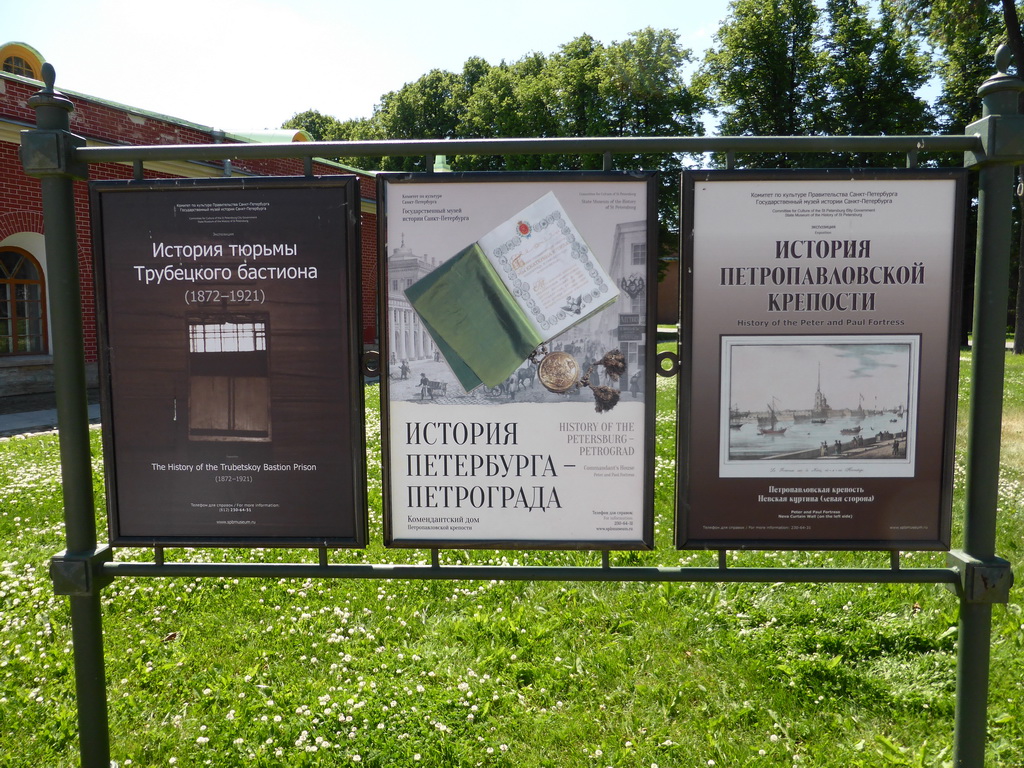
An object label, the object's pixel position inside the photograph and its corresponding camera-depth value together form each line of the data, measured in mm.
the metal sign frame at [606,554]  2373
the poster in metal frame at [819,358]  2418
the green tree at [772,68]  31109
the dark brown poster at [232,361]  2494
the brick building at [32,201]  14398
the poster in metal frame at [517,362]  2445
